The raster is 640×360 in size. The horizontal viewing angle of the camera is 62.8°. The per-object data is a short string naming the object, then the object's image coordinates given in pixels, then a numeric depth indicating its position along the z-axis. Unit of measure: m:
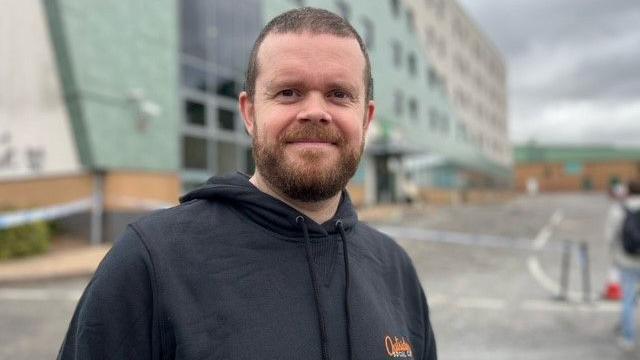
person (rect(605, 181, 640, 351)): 6.38
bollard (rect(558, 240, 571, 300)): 8.93
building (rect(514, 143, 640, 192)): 63.09
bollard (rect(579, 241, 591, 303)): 8.82
